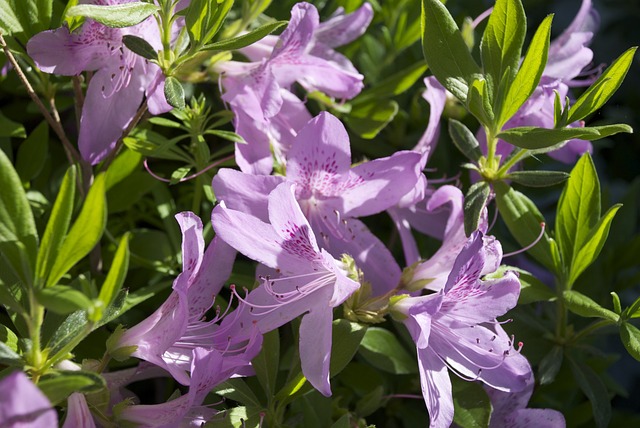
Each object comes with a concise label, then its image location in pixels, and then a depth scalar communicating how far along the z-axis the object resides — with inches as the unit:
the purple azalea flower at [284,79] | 19.3
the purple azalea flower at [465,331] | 17.8
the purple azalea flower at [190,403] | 16.9
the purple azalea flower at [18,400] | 14.9
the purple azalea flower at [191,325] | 17.4
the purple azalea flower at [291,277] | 17.9
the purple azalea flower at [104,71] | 18.6
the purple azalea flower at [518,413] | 19.6
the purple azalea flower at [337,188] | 18.6
